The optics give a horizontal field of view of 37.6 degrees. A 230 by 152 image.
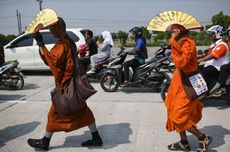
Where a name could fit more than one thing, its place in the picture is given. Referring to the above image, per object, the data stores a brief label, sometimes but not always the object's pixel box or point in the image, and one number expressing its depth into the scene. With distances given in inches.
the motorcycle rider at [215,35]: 263.1
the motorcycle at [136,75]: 332.8
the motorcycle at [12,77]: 369.1
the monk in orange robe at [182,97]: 168.4
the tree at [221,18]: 1762.1
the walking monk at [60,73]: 175.3
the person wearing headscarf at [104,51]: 380.5
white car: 470.9
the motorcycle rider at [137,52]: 331.6
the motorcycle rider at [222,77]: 267.0
